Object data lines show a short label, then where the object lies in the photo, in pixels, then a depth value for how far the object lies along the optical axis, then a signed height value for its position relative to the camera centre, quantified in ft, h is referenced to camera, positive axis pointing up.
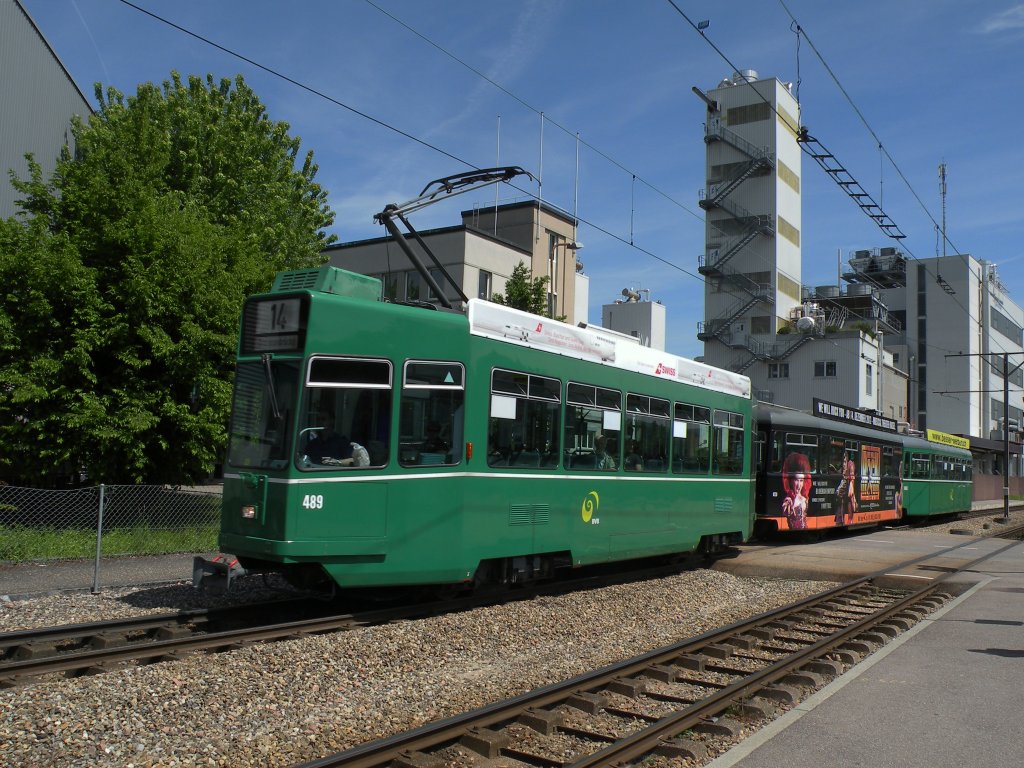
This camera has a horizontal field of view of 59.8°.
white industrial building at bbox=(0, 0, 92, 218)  70.79 +28.47
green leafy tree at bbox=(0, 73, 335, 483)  47.06 +6.38
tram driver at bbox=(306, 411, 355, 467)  27.43 +0.12
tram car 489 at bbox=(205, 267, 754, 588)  27.53 +0.43
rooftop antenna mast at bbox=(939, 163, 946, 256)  213.87 +73.65
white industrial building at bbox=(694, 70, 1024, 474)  187.11 +41.02
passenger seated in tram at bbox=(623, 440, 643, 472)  40.29 +0.22
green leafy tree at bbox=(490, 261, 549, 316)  83.82 +15.52
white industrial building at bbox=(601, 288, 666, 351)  224.94 +37.95
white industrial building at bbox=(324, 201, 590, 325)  112.25 +27.39
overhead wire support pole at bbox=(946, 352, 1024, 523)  115.45 +4.07
